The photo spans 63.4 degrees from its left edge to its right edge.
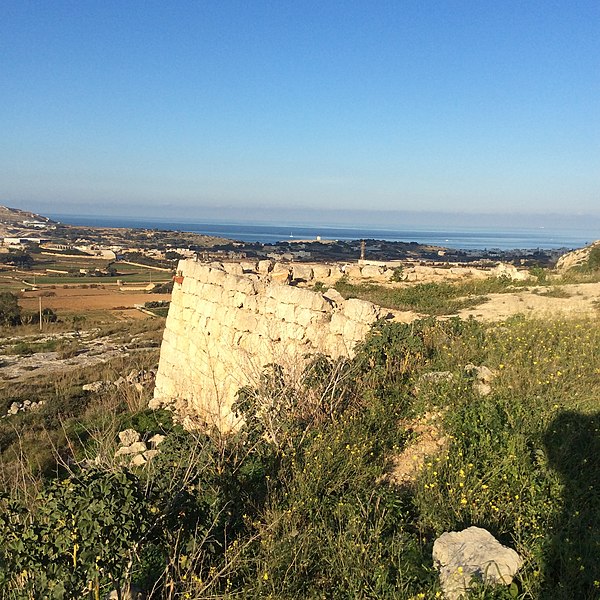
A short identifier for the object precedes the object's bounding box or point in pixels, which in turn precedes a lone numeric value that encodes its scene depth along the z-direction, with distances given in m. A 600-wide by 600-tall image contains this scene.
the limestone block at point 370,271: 14.91
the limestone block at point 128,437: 9.69
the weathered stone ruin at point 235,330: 8.02
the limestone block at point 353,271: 15.00
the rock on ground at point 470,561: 3.04
